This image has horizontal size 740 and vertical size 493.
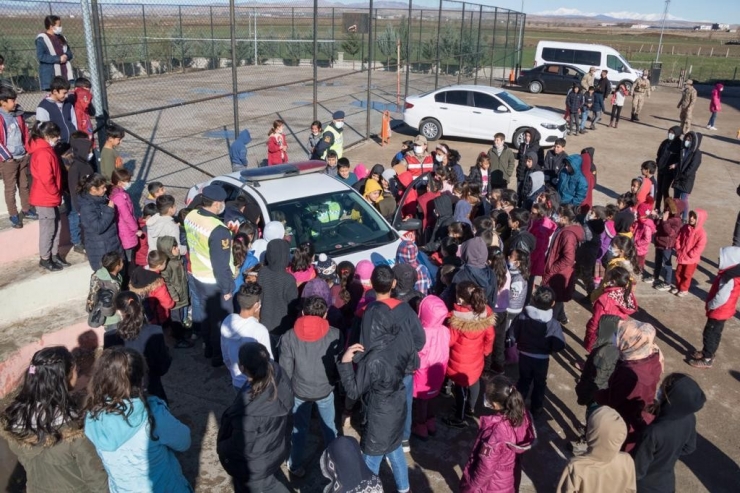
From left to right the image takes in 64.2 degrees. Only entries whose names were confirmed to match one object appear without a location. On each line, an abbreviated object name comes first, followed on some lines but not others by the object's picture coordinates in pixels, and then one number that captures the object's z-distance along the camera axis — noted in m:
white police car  6.53
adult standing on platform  8.66
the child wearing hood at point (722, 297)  6.17
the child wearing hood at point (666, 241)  8.27
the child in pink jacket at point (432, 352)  4.87
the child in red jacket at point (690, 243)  7.71
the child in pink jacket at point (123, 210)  6.66
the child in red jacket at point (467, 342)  4.96
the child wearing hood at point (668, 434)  3.76
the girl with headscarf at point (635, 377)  4.48
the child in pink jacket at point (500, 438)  3.83
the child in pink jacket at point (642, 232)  8.09
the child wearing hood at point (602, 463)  3.49
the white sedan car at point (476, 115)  16.34
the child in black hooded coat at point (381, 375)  4.11
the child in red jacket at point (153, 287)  5.89
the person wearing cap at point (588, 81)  19.91
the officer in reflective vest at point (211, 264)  5.74
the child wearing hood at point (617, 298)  5.78
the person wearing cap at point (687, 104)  16.92
